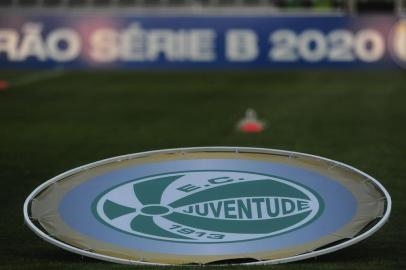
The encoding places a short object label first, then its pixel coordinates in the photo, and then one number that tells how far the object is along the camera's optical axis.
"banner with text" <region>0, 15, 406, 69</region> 39.47
